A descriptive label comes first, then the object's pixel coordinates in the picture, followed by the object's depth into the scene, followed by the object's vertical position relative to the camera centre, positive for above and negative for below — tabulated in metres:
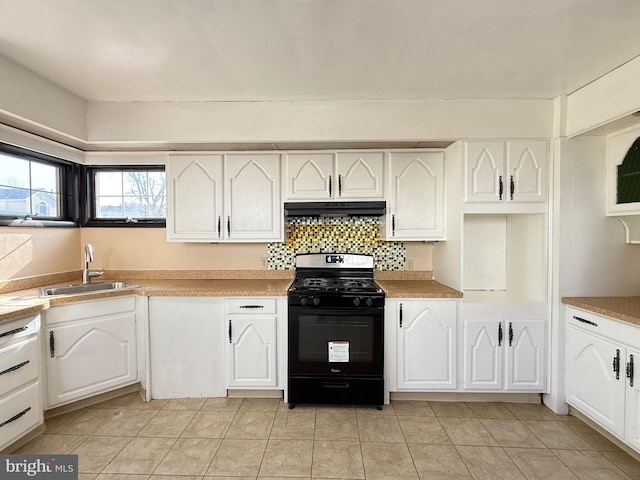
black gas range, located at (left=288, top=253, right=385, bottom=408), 2.44 -0.82
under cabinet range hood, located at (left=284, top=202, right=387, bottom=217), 2.69 +0.23
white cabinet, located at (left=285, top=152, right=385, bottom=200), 2.72 +0.51
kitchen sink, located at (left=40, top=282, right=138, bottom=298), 2.55 -0.41
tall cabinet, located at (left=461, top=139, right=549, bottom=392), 2.45 -0.51
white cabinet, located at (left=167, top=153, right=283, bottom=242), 2.77 +0.33
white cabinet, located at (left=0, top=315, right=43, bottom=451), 1.83 -0.84
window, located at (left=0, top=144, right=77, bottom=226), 2.44 +0.41
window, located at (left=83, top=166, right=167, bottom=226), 3.11 +0.39
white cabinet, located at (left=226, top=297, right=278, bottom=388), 2.51 -0.78
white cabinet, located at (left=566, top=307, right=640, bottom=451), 1.84 -0.86
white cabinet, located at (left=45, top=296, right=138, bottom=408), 2.22 -0.80
